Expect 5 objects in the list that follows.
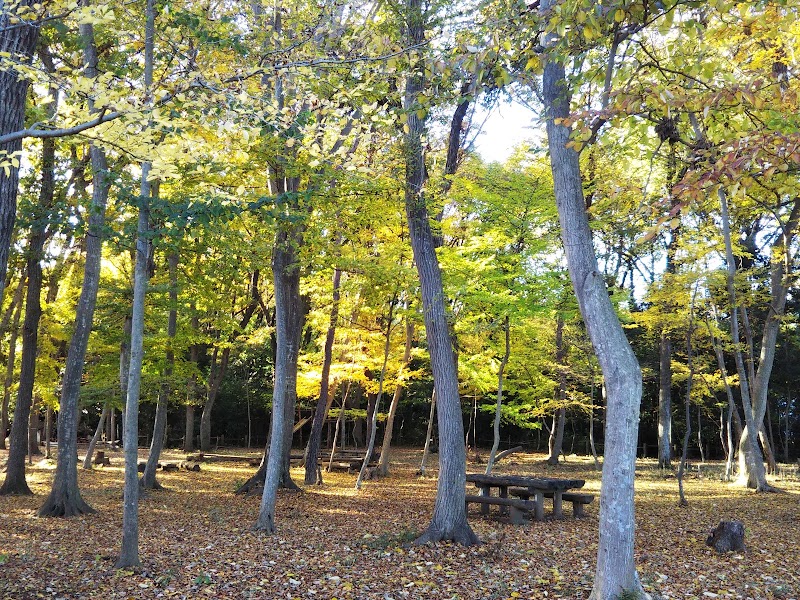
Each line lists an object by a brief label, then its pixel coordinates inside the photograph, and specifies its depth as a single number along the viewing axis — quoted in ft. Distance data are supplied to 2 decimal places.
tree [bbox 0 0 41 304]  14.89
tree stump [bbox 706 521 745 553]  24.12
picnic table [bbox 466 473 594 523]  31.91
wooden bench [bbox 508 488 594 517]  33.59
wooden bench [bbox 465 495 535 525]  31.65
